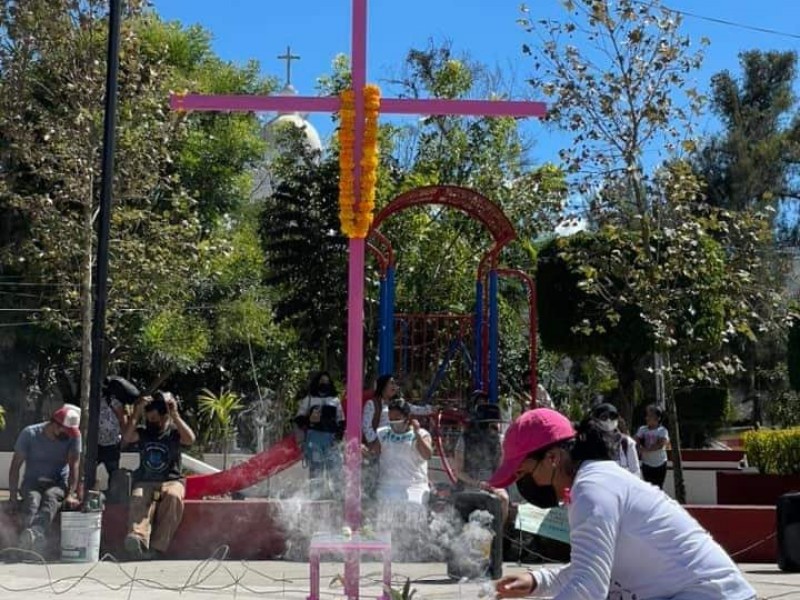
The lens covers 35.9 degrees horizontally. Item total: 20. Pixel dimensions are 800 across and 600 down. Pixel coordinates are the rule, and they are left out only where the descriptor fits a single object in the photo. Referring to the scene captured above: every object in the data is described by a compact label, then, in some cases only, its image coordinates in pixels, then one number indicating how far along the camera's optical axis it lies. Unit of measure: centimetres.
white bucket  1092
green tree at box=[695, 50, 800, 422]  3560
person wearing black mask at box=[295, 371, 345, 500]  1206
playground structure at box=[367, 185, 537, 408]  1367
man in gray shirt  1142
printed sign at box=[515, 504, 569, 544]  1112
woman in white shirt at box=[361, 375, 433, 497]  1142
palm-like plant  2456
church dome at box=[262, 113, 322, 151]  2802
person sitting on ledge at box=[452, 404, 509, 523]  1134
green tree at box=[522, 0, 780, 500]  1352
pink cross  772
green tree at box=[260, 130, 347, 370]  2458
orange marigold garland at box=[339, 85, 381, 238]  773
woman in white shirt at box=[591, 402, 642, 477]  959
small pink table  726
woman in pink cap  313
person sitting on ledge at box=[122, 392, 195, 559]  1116
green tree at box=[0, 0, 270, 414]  1405
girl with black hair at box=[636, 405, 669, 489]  1298
